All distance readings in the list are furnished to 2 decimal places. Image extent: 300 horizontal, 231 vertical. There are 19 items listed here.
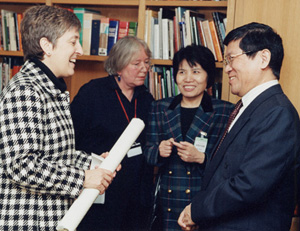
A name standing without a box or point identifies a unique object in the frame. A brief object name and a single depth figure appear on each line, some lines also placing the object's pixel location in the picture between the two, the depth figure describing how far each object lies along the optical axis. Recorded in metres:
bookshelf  3.35
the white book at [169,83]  3.37
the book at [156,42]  3.40
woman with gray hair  2.84
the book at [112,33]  3.59
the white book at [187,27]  3.28
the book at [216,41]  3.21
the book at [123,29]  3.56
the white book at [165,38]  3.37
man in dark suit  1.58
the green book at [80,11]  3.69
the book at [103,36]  3.62
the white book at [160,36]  3.38
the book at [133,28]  3.55
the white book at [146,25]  3.41
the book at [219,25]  3.19
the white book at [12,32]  3.88
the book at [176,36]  3.35
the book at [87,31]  3.65
